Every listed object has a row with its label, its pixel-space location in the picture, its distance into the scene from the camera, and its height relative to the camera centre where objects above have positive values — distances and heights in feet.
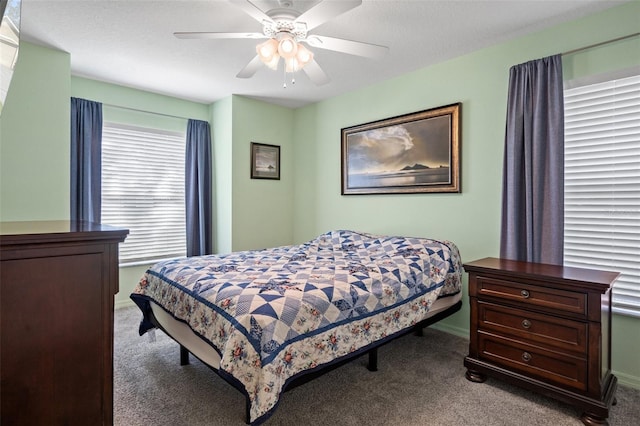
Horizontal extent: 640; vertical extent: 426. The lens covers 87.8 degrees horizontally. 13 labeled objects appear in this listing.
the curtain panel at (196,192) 14.46 +0.79
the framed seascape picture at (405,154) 10.53 +2.01
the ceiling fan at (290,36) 6.33 +3.65
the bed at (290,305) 5.24 -1.91
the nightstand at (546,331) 6.09 -2.44
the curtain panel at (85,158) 11.56 +1.82
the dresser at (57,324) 2.93 -1.08
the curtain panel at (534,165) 8.04 +1.15
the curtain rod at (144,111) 12.61 +3.99
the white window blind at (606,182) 7.42 +0.68
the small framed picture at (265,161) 14.70 +2.24
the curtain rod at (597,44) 7.40 +3.91
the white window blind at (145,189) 12.84 +0.84
